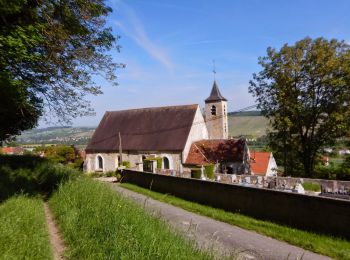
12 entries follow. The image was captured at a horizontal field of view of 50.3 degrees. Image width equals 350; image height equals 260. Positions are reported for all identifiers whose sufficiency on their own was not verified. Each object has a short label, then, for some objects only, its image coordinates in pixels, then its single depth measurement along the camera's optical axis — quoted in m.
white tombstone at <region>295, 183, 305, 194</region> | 19.35
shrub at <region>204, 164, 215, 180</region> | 29.01
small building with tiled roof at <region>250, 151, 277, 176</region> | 42.84
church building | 35.34
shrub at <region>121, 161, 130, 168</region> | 38.54
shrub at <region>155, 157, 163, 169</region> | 36.47
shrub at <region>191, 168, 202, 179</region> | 27.99
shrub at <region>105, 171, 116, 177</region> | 38.44
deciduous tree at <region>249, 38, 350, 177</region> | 25.67
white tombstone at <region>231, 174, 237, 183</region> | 25.47
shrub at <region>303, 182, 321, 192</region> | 20.53
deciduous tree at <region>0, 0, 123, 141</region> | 9.55
